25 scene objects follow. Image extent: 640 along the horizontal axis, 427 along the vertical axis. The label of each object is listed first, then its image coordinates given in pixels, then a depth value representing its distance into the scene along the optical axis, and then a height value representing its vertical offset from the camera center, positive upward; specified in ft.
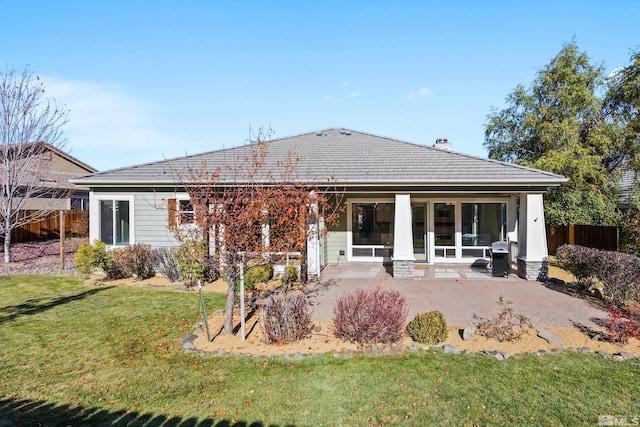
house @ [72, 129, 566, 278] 36.55 +1.62
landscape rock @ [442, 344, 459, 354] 18.37 -6.87
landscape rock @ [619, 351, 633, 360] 17.46 -6.85
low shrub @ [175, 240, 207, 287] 33.71 -5.16
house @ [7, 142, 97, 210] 52.01 +7.89
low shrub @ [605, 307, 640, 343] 18.92 -6.08
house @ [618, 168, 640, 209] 52.80 +3.97
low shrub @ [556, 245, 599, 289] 29.12 -3.98
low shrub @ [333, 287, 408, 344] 19.15 -5.59
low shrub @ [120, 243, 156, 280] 36.94 -4.56
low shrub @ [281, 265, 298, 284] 34.24 -5.61
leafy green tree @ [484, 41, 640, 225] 51.93 +13.11
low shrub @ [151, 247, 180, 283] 35.96 -4.73
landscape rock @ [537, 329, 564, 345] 19.37 -6.71
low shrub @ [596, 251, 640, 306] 25.52 -4.49
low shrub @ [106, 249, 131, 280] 37.12 -5.25
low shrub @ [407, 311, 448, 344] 19.30 -6.12
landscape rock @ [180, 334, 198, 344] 20.34 -7.02
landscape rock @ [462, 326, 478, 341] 19.84 -6.56
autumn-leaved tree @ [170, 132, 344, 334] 19.43 -0.47
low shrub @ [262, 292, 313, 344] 19.61 -5.78
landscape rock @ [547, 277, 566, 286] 33.96 -6.32
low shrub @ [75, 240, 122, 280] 37.37 -4.67
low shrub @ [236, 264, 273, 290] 31.37 -5.59
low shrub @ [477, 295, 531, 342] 19.53 -6.42
